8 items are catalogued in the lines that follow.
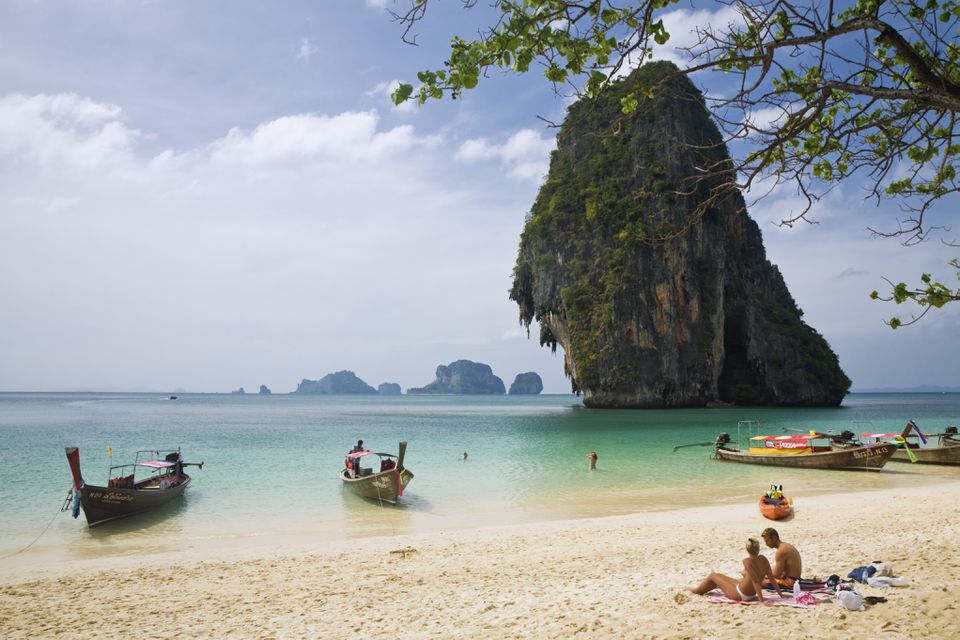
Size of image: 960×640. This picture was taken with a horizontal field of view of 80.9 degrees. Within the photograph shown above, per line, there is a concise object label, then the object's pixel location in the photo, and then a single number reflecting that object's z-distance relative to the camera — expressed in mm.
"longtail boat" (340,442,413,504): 14000
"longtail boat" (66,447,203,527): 12109
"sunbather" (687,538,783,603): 5570
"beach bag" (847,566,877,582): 5738
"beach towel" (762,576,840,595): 5680
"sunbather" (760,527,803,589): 5953
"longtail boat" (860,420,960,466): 20233
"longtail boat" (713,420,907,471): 18406
